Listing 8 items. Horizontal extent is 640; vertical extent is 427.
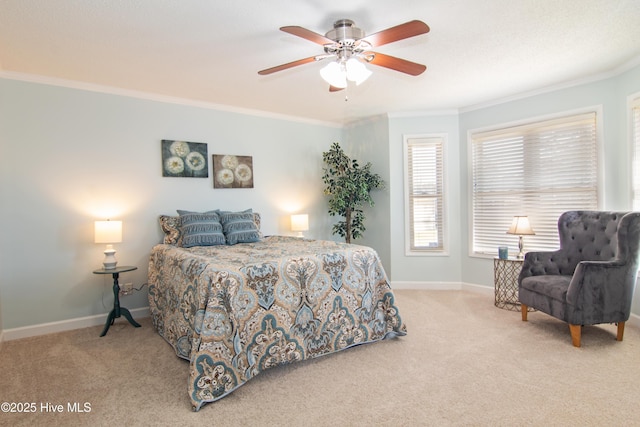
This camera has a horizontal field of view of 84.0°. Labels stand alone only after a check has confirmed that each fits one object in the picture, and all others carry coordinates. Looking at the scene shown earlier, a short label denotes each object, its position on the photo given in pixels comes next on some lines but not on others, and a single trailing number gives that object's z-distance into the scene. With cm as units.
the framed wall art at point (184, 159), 408
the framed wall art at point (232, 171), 445
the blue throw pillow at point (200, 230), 365
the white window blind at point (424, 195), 493
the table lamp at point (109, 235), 340
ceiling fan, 235
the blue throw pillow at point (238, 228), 393
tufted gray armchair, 288
